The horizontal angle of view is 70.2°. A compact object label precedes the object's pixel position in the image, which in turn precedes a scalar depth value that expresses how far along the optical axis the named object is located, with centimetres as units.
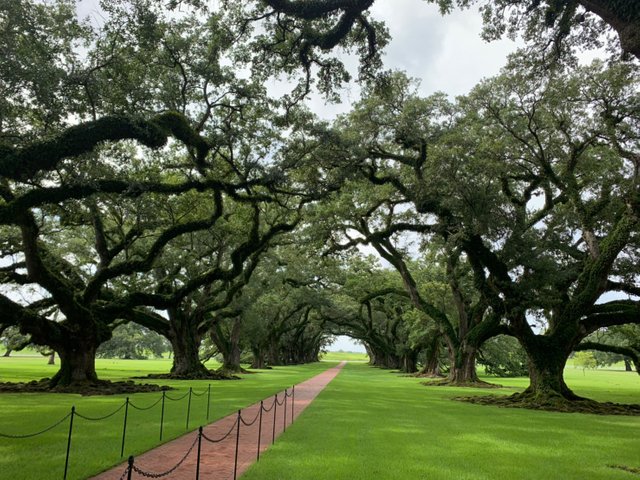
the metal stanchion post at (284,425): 1080
